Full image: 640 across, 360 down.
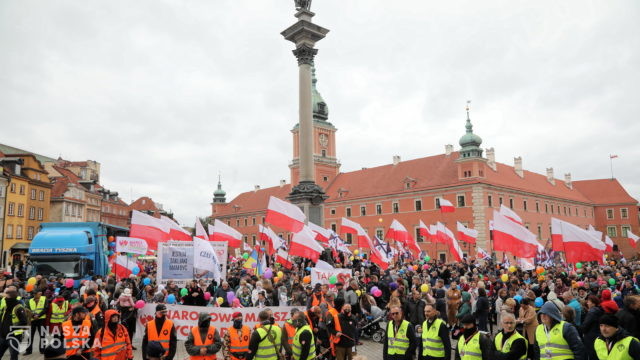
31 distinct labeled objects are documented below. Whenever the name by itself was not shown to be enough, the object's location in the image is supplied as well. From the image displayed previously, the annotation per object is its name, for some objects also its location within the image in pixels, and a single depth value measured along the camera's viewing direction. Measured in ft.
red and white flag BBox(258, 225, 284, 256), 67.31
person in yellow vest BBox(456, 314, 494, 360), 19.22
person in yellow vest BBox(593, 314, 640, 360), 16.97
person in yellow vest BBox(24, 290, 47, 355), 34.04
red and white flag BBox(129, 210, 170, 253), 51.78
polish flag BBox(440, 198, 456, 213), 104.88
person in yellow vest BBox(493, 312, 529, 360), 18.79
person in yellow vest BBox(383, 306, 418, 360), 21.98
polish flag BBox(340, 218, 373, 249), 77.25
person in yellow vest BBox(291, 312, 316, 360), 23.48
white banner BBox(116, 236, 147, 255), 48.80
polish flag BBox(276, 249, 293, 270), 64.01
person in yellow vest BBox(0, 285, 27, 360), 29.07
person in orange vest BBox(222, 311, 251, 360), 23.73
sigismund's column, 80.04
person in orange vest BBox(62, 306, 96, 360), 23.29
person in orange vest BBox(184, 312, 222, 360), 21.48
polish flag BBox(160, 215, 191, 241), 58.90
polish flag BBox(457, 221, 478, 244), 90.49
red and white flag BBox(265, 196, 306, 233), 53.88
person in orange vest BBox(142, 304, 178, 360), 23.30
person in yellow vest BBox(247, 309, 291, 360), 22.85
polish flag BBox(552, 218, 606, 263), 46.91
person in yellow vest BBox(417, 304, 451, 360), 21.09
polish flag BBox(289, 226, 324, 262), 51.16
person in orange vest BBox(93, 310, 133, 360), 23.39
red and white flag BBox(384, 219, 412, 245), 88.94
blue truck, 60.80
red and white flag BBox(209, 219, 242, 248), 64.95
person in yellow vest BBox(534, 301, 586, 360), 18.74
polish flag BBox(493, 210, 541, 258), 53.01
